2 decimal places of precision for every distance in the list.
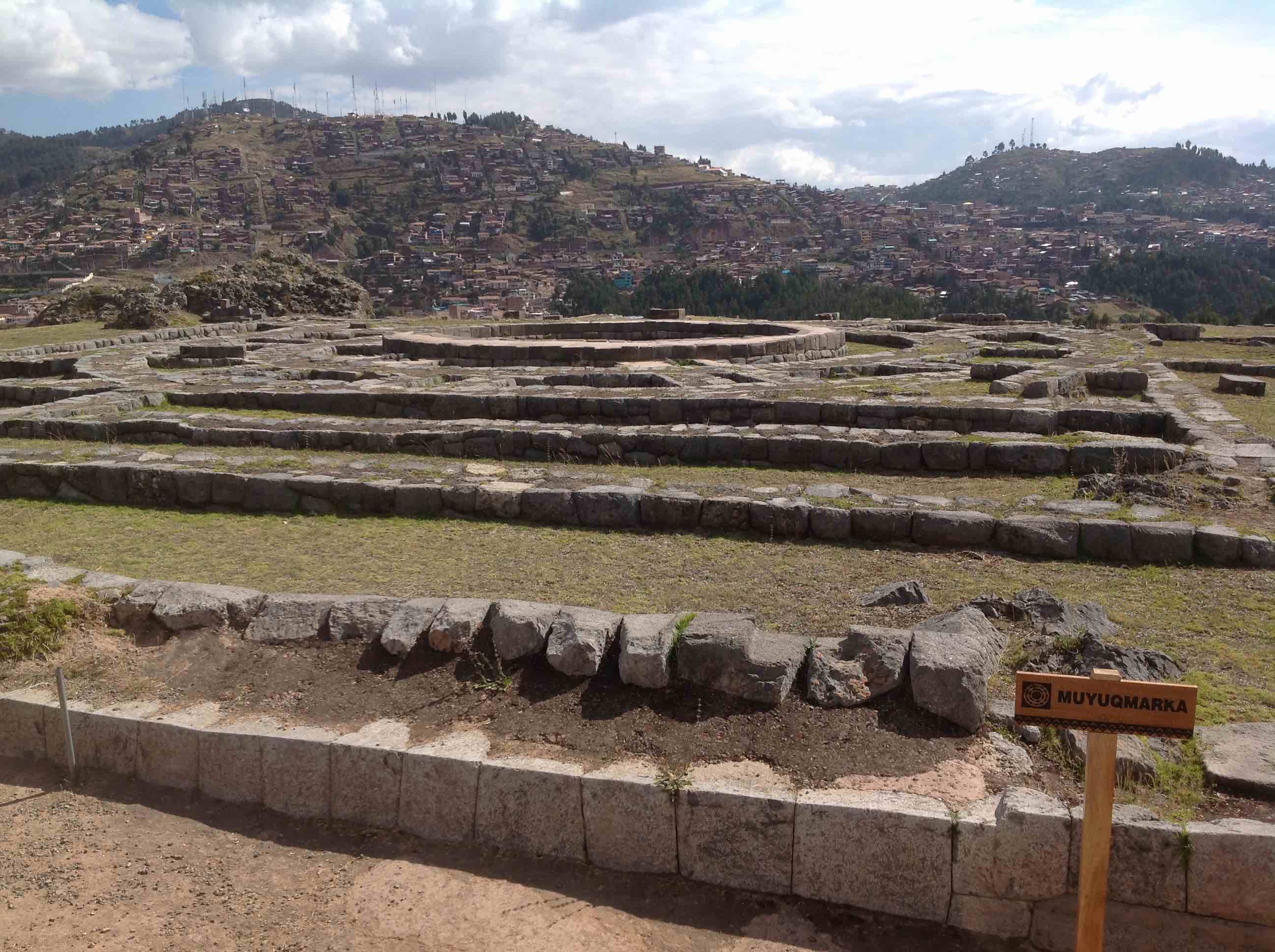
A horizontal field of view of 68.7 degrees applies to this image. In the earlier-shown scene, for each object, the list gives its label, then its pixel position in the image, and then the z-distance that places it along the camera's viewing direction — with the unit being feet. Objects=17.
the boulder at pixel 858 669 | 15.05
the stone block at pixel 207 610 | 18.85
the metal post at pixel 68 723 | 15.70
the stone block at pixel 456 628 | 17.22
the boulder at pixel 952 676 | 14.35
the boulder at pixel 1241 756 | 12.48
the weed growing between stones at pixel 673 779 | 13.30
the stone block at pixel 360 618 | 18.12
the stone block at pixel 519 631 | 16.78
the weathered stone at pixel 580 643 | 16.16
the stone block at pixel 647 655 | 15.69
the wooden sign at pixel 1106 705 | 9.61
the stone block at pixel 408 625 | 17.42
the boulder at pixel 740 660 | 15.14
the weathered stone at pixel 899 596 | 19.58
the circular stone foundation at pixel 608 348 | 62.23
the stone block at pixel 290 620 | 18.34
